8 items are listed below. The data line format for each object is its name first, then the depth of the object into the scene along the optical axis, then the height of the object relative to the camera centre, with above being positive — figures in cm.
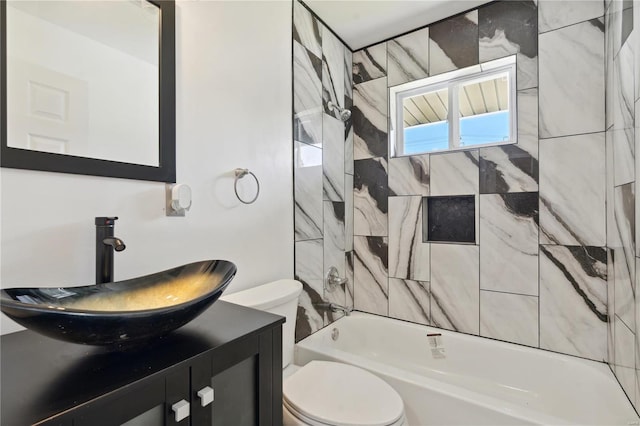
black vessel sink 58 -23
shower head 236 +82
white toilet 120 -80
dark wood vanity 56 -34
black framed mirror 91 +44
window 212 +80
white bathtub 139 -94
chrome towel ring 156 +20
